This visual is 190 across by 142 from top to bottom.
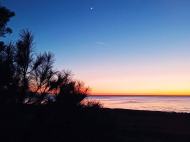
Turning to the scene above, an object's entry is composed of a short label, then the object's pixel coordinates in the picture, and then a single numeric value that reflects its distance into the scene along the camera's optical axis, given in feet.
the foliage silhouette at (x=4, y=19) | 34.71
